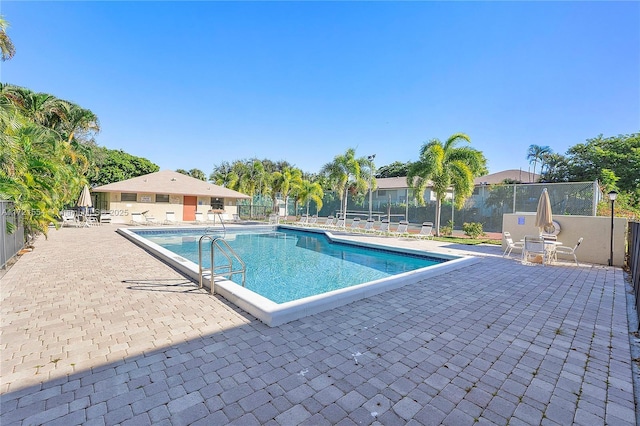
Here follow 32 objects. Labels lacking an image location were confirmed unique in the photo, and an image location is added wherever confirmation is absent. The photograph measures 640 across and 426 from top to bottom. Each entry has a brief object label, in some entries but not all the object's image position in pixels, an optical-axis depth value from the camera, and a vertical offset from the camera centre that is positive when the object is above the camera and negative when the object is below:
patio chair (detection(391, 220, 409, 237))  16.05 -1.24
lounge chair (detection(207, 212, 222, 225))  23.82 -1.21
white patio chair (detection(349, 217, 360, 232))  18.38 -1.21
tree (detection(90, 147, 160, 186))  32.12 +4.01
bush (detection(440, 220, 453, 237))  16.65 -1.32
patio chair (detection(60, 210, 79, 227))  17.73 -1.16
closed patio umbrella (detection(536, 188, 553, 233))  8.75 -0.13
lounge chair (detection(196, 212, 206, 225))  23.99 -1.20
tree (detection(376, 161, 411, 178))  48.44 +6.36
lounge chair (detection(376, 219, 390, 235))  16.36 -1.23
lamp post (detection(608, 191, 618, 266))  8.46 +0.34
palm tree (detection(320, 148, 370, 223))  20.08 +2.35
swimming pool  4.32 -1.88
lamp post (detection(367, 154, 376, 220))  18.98 +2.37
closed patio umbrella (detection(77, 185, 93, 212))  17.76 +0.06
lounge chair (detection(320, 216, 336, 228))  20.19 -1.23
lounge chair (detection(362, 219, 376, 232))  17.42 -1.14
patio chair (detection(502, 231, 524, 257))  9.40 -1.17
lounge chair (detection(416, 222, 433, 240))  14.51 -1.27
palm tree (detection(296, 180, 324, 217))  23.83 +0.98
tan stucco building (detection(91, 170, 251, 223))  21.73 +0.37
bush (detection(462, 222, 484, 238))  15.28 -1.13
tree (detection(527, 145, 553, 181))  41.06 +7.98
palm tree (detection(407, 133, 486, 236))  14.63 +1.99
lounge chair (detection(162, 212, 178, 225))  23.19 -1.22
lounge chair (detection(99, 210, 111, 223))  19.98 -1.12
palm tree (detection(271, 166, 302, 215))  25.03 +2.00
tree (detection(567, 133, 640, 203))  22.58 +4.33
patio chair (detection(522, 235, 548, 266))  8.31 -1.15
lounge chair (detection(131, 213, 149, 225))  21.26 -1.24
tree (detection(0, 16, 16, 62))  8.50 +4.74
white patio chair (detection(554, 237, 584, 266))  8.66 -1.24
